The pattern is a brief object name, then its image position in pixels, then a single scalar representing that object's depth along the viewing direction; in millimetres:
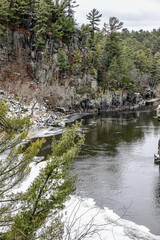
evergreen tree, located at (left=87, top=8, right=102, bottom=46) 68938
